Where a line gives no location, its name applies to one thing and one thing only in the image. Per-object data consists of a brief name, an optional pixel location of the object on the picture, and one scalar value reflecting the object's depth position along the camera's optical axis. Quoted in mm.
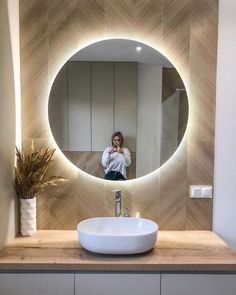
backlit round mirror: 1998
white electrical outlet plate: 2012
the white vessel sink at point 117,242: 1536
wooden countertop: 1499
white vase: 1884
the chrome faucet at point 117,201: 1951
